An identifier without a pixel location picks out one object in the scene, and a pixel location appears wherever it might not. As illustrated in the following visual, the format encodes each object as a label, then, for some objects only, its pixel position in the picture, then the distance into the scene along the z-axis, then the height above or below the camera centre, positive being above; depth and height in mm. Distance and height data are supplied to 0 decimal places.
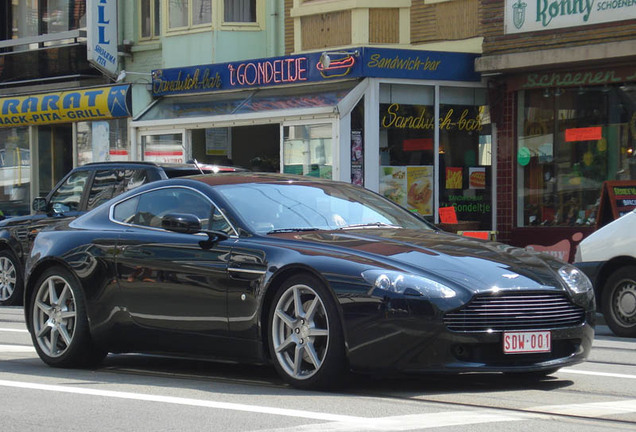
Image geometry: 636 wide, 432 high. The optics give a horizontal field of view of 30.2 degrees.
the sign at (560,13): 17516 +2487
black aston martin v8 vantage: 6953 -718
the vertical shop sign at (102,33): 23953 +2952
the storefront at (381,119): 19312 +981
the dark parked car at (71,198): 13555 -262
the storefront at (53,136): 24812 +943
